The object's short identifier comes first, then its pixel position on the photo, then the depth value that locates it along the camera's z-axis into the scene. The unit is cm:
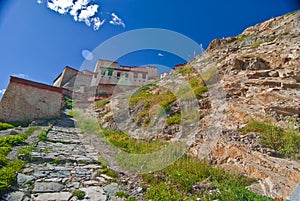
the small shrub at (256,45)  1578
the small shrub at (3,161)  456
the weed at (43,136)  815
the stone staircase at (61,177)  358
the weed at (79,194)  360
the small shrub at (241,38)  2230
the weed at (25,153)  538
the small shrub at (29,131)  852
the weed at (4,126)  1015
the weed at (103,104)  2140
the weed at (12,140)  647
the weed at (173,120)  964
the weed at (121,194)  376
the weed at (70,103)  2658
